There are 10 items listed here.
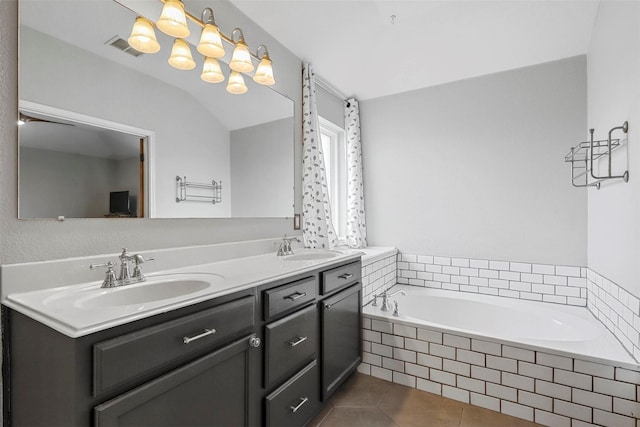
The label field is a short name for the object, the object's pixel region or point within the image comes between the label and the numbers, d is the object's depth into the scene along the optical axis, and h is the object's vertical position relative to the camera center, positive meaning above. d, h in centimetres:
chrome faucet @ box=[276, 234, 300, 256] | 209 -23
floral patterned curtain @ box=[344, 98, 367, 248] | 322 +31
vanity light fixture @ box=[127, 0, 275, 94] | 143 +87
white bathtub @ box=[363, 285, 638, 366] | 173 -77
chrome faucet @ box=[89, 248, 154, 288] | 118 -23
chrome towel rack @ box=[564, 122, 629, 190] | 166 +36
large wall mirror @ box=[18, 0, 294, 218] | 114 +40
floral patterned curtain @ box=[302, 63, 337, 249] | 247 +29
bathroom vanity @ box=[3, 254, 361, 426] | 80 -48
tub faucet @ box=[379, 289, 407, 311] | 236 -69
